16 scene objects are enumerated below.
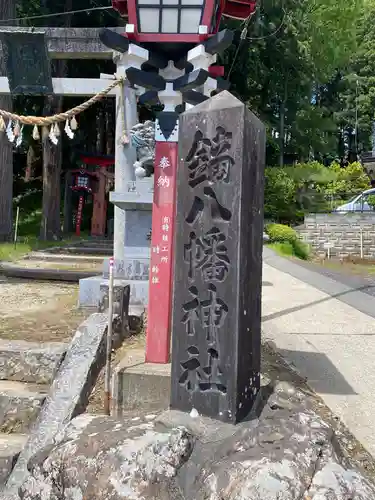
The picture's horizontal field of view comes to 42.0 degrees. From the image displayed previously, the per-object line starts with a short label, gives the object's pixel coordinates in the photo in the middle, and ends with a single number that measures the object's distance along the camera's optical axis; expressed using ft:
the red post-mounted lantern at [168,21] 14.37
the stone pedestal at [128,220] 21.43
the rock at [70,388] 10.85
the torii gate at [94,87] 23.56
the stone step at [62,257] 39.63
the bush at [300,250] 69.00
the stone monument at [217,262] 8.98
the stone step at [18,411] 12.10
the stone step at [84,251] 46.00
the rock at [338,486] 6.71
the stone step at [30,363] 13.48
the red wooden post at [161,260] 12.78
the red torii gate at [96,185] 68.13
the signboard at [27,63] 27.07
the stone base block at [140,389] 11.64
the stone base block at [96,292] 20.71
